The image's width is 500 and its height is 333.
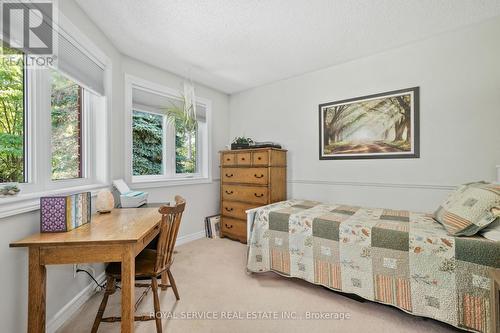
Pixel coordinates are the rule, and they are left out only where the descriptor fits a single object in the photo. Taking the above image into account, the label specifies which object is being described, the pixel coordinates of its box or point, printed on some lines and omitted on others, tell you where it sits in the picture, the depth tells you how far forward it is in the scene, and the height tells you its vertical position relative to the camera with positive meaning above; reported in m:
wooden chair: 1.42 -0.69
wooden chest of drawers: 3.00 -0.26
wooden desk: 1.14 -0.48
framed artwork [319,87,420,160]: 2.40 +0.46
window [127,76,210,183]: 2.82 +0.42
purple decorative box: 1.30 -0.29
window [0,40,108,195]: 1.29 +0.28
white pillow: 1.37 -0.44
